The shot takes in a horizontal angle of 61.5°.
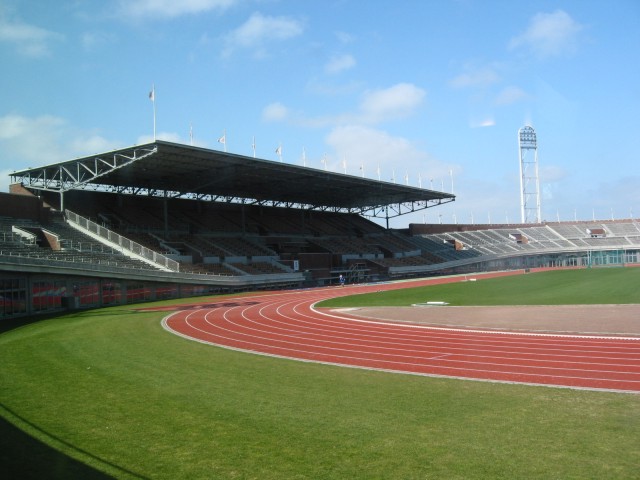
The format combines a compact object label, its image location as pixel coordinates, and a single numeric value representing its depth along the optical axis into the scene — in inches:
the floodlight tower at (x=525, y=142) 4035.2
